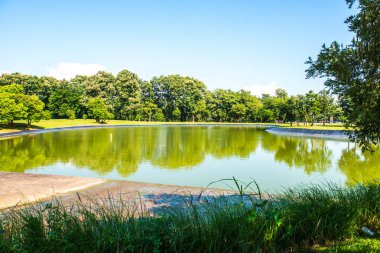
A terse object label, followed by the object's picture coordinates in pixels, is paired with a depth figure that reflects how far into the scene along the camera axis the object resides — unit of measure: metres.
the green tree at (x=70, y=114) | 65.88
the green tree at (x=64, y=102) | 68.50
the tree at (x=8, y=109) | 39.28
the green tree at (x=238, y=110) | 80.75
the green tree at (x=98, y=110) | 63.78
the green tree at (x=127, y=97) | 73.94
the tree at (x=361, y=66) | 4.55
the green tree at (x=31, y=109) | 44.47
